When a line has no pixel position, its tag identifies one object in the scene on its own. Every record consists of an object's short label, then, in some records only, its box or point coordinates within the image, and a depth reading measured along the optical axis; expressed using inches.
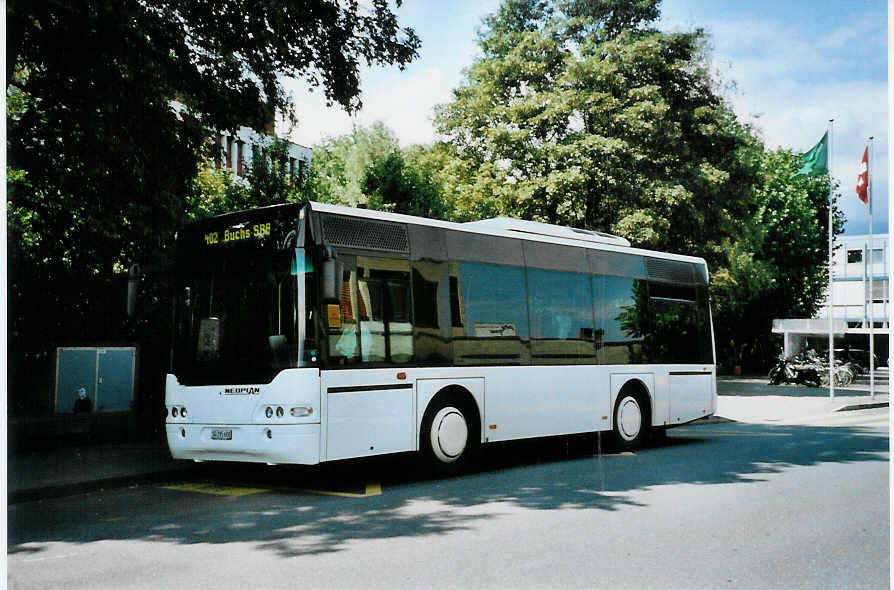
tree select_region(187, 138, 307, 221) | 834.9
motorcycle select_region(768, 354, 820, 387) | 1362.0
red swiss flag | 865.7
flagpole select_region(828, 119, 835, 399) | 945.6
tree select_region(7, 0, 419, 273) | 480.4
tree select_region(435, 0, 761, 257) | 1014.4
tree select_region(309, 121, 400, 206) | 1198.9
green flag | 940.0
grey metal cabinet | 551.5
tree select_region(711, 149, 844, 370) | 1738.4
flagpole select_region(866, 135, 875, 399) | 819.4
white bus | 371.2
